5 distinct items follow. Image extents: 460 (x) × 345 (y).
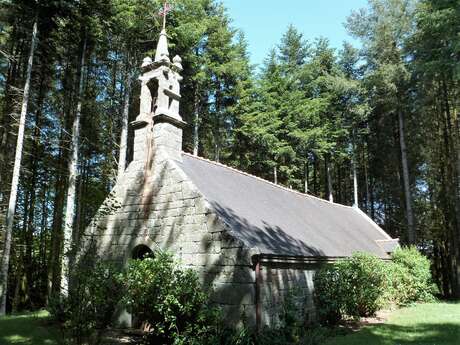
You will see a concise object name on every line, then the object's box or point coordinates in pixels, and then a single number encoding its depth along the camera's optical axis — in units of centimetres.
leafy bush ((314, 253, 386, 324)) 971
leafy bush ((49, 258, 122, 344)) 607
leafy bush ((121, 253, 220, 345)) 714
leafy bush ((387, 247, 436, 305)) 1337
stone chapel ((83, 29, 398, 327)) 788
